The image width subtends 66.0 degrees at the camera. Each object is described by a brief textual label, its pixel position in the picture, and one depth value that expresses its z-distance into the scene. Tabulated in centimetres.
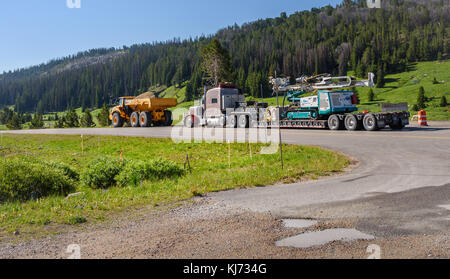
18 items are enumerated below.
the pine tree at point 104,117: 8831
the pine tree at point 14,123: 9956
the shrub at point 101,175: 1239
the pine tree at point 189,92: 14696
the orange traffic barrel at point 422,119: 2565
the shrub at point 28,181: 994
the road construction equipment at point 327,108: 2244
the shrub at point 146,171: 1181
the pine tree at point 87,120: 9562
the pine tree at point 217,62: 6494
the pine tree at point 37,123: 10306
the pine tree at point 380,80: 11806
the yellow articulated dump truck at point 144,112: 3556
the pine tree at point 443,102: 6914
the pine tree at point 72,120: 9531
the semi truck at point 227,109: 2852
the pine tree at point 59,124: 9194
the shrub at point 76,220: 653
